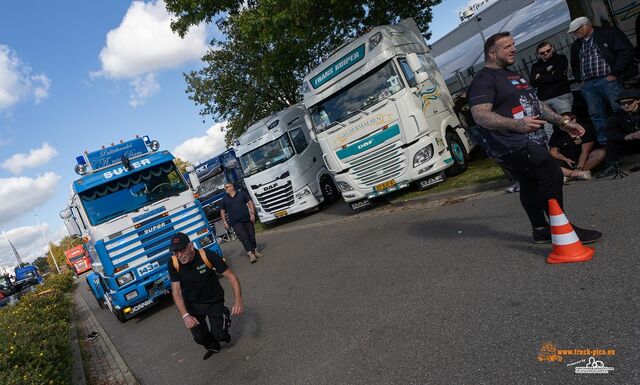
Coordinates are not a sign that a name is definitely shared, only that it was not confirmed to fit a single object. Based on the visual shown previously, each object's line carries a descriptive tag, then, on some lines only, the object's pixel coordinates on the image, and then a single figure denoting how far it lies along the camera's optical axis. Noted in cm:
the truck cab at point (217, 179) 2019
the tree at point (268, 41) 1095
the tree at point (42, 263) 9581
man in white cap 587
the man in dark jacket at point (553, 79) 666
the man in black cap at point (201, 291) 479
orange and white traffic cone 395
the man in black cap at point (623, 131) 575
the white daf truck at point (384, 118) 885
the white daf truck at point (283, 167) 1310
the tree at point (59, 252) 7262
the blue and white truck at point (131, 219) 815
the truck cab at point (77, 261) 4106
